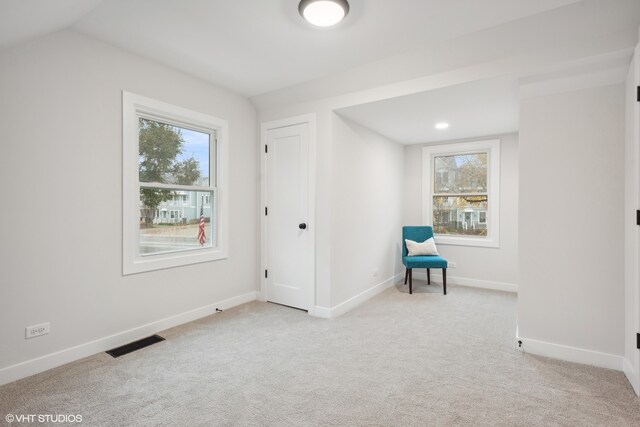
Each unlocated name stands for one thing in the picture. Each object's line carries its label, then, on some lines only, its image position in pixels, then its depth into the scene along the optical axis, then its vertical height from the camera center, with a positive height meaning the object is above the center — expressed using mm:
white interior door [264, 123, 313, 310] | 3588 -76
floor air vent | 2541 -1159
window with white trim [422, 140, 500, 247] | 4652 +313
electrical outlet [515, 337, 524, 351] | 2614 -1104
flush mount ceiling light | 2000 +1312
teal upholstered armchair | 4234 -645
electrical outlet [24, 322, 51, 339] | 2203 -867
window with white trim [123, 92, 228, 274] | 2781 +240
